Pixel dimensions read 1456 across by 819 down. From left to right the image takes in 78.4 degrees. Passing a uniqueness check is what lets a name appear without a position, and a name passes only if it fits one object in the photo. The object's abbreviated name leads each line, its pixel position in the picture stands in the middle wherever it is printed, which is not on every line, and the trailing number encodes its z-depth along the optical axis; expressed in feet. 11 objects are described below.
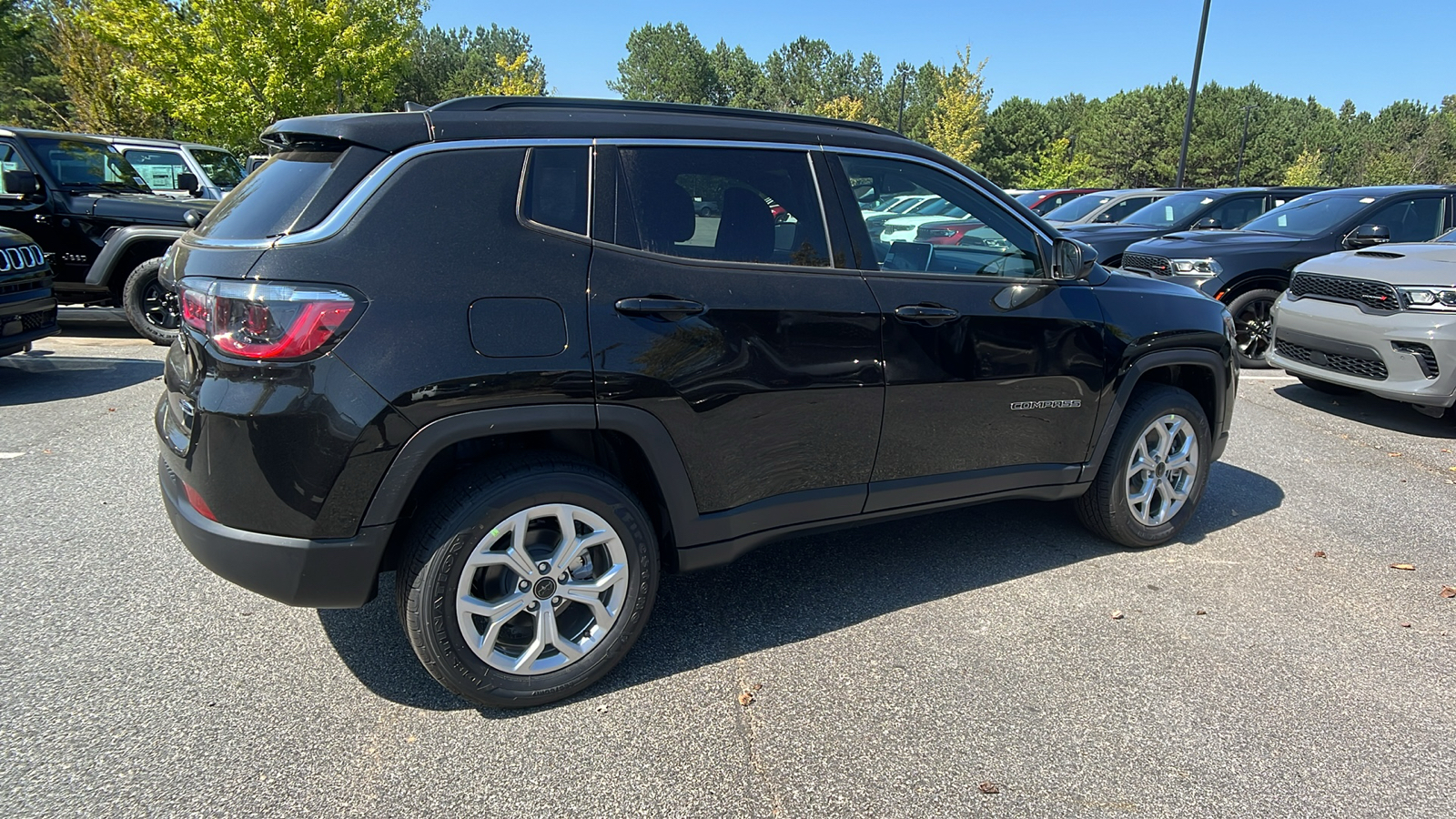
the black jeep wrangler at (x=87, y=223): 26.22
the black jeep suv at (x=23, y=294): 20.45
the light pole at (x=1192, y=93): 61.16
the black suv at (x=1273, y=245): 27.25
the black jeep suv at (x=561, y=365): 8.11
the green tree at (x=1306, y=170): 174.29
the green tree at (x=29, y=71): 70.03
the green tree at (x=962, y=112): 129.59
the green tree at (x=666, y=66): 289.12
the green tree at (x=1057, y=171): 142.72
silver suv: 20.18
